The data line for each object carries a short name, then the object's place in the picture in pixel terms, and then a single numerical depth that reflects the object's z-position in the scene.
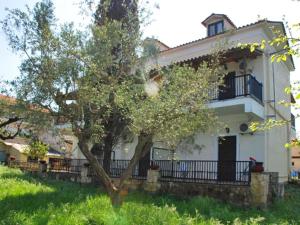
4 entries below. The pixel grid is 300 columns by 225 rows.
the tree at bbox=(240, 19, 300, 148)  4.43
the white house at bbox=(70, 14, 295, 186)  15.45
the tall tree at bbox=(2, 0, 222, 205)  8.70
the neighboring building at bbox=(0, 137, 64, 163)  40.62
